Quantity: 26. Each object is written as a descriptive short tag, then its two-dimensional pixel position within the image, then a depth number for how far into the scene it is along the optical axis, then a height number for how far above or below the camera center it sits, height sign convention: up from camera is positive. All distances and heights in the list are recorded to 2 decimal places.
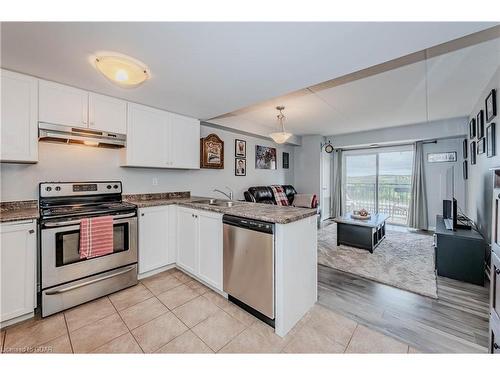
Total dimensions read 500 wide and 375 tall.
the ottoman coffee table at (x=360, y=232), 3.54 -0.78
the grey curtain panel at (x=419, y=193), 5.11 -0.13
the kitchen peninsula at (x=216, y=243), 1.69 -0.60
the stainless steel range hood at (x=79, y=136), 2.13 +0.57
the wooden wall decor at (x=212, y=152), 3.86 +0.68
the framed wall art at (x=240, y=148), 4.62 +0.89
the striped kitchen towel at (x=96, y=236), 2.07 -0.50
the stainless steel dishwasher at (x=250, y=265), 1.73 -0.69
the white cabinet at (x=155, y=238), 2.60 -0.66
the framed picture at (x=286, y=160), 6.07 +0.81
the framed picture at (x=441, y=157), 4.76 +0.72
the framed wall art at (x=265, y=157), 5.18 +0.78
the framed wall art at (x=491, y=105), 2.49 +1.02
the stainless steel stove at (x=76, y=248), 1.92 -0.61
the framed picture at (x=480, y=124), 3.07 +0.96
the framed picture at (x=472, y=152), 3.63 +0.64
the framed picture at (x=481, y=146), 2.91 +0.62
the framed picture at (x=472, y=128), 3.66 +1.10
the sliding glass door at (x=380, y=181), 5.58 +0.20
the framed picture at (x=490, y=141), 2.49 +0.57
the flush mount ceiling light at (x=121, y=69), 1.57 +0.92
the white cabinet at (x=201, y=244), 2.21 -0.66
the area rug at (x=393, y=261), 2.54 -1.10
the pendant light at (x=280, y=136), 3.61 +0.91
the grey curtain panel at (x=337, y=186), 6.46 +0.05
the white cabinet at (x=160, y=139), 2.76 +0.70
